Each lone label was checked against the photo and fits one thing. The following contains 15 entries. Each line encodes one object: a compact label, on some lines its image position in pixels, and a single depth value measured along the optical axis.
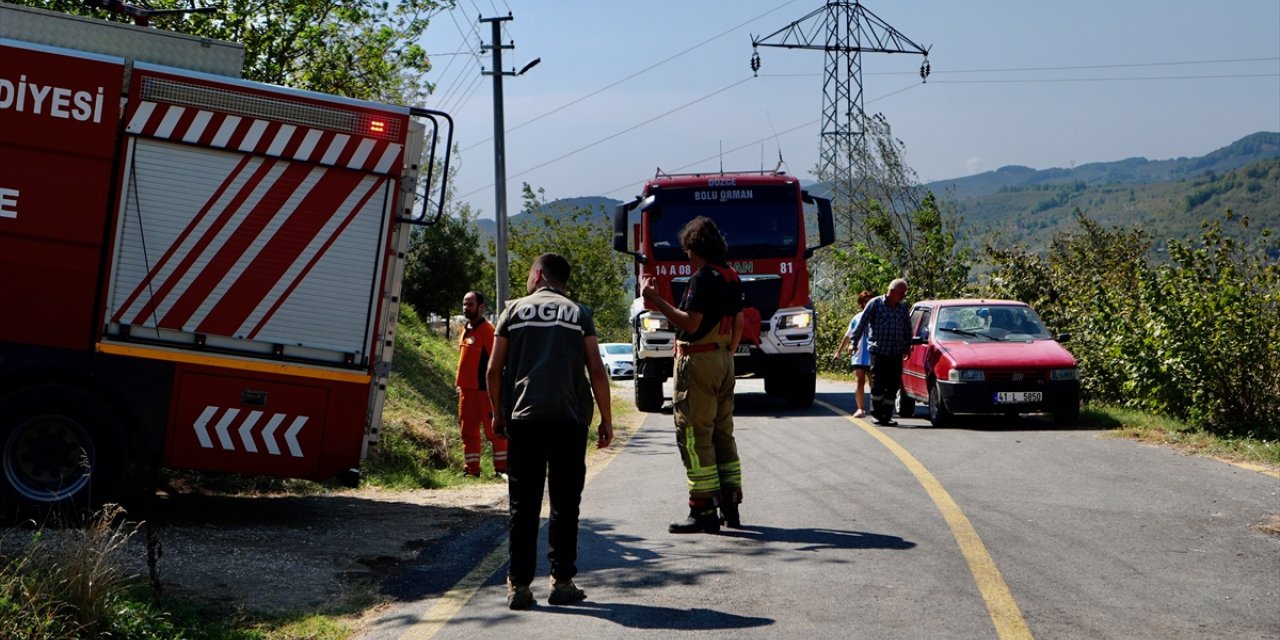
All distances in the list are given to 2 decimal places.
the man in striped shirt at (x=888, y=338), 16.06
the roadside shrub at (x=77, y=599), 5.25
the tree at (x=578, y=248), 65.19
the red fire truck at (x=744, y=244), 19.72
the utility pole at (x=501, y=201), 28.38
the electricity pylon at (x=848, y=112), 47.12
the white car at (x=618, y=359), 53.97
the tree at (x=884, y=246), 34.06
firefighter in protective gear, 8.41
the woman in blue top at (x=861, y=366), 17.78
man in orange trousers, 12.78
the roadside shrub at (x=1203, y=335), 14.81
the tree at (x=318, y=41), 15.84
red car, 16.03
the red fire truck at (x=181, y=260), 8.52
